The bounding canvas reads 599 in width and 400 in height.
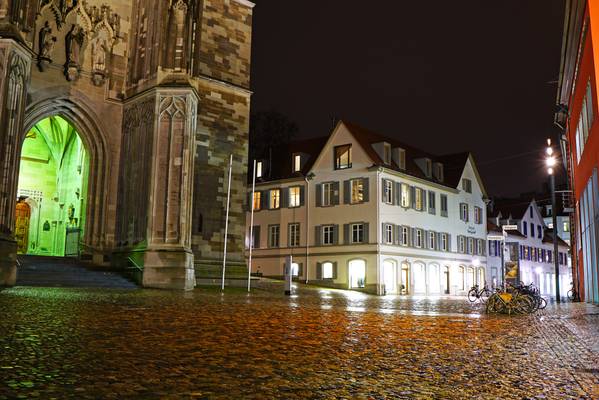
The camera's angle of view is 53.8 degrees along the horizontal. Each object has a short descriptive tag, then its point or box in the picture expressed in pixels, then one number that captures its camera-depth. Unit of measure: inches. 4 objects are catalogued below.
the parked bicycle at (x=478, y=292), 896.3
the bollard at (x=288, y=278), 909.2
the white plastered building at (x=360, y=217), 1644.9
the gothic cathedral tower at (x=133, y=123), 777.6
